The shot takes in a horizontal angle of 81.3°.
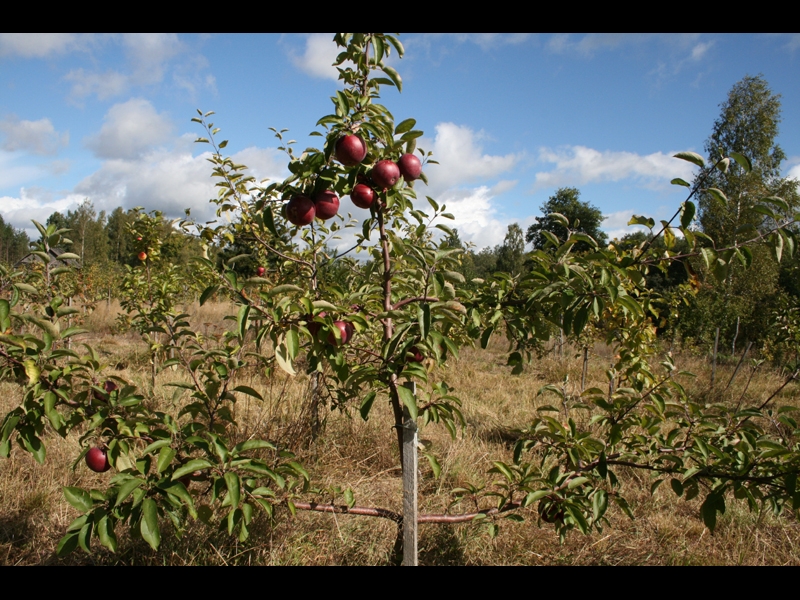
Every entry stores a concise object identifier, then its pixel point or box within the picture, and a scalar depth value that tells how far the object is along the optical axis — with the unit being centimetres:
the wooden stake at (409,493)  158
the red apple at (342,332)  135
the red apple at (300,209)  139
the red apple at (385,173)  138
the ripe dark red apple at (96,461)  154
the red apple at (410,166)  147
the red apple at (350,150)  131
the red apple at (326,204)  145
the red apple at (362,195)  146
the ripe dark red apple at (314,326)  133
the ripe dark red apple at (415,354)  152
